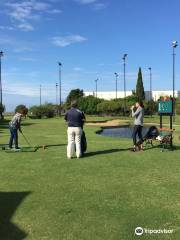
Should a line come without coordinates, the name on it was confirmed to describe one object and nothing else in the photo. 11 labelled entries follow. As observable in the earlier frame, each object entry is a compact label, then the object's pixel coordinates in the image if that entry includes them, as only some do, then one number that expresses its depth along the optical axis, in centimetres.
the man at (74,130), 666
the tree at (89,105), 4443
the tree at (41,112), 3630
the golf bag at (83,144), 688
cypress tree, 5140
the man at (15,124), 808
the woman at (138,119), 752
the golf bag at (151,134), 797
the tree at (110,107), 4202
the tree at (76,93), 5703
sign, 797
